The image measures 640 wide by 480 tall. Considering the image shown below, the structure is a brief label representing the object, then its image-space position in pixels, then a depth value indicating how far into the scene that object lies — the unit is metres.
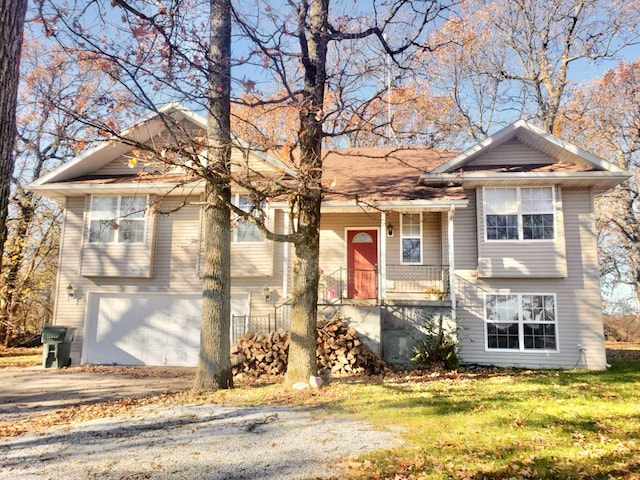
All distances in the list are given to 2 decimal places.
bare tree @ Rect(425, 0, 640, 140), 18.80
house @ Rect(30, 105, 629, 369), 11.30
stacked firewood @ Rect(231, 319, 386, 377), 9.95
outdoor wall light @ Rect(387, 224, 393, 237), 12.70
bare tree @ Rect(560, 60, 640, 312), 19.45
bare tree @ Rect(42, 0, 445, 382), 6.70
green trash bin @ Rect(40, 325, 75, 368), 11.65
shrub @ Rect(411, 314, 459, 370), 10.44
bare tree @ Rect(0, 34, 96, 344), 16.91
